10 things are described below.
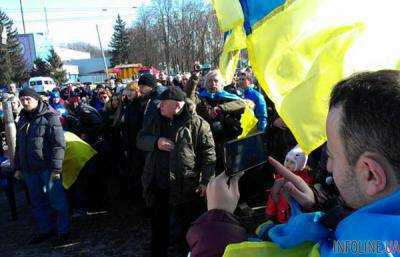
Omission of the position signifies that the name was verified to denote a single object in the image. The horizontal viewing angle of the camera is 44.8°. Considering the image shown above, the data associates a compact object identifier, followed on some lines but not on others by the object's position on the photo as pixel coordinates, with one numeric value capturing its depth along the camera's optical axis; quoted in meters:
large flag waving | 1.99
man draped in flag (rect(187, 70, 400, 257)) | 0.94
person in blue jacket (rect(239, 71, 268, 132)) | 6.61
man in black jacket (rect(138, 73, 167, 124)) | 5.88
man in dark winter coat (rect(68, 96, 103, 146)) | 6.79
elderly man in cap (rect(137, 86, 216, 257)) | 4.19
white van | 41.78
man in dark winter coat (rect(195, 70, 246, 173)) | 5.50
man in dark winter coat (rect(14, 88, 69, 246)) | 5.29
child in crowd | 2.90
